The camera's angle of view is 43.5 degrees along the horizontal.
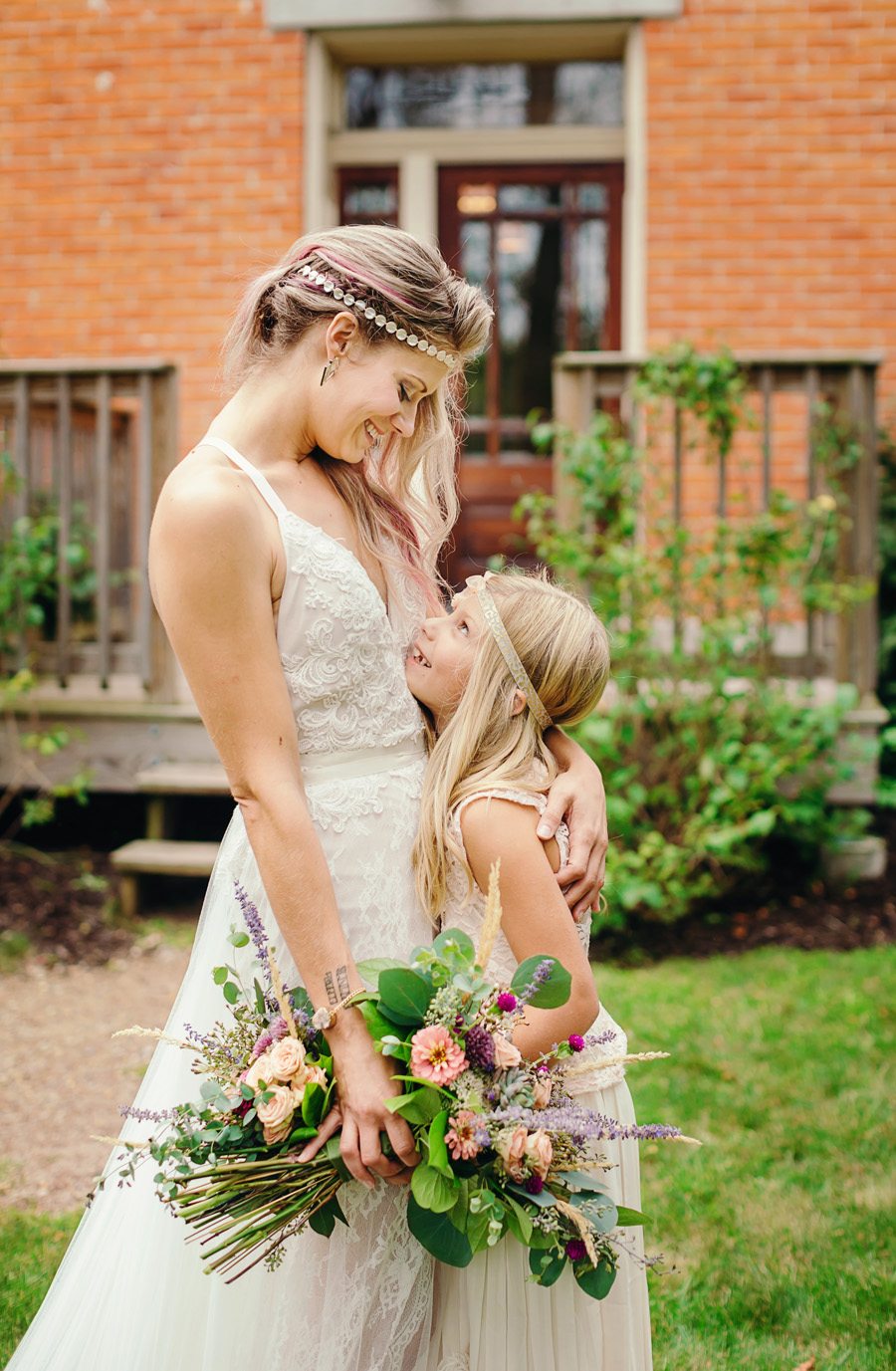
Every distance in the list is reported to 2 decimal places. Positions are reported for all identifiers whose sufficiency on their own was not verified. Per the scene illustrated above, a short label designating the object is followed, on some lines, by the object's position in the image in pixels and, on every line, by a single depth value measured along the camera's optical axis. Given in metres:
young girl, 1.71
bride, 1.60
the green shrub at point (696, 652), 4.45
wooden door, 6.82
